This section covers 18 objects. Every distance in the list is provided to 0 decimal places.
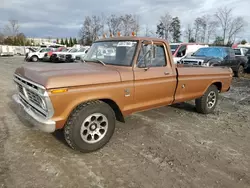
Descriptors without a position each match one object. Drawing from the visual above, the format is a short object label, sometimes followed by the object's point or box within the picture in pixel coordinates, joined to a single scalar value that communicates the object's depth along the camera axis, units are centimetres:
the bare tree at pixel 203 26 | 5059
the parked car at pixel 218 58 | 1143
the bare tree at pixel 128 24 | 4061
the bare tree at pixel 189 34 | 5316
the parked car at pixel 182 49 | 1411
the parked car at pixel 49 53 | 2555
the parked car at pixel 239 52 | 1580
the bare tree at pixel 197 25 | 5099
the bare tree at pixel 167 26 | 5212
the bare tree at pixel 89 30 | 5321
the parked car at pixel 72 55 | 2164
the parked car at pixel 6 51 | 3698
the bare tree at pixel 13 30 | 7344
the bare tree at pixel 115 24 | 4676
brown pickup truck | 320
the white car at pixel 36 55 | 2639
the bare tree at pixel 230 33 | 4712
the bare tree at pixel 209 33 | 5039
